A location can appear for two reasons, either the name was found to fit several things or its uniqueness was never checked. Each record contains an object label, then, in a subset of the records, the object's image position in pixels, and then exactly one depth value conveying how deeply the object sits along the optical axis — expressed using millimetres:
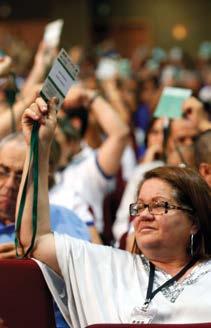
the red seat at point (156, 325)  4492
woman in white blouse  4769
